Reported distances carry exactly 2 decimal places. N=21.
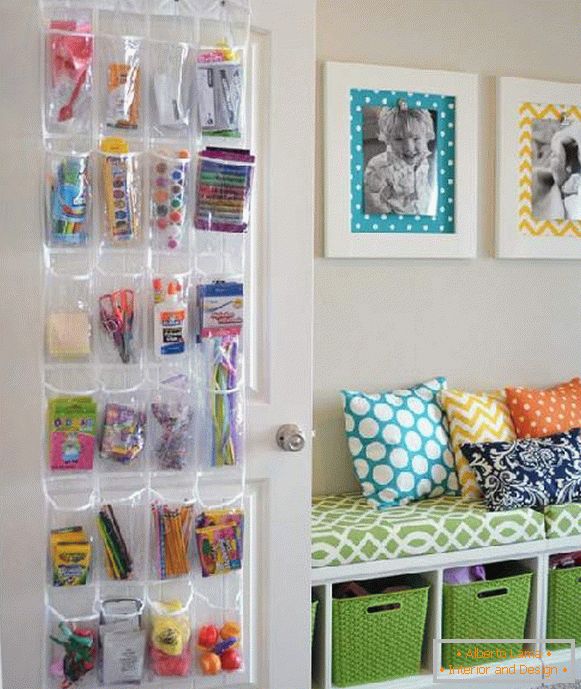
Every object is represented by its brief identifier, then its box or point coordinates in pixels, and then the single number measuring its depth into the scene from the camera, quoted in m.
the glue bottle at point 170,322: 2.04
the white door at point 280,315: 2.18
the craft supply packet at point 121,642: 2.08
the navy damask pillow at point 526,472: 2.82
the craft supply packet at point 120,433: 2.05
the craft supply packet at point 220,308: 2.07
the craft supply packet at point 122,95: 1.99
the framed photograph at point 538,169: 3.17
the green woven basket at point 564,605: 2.89
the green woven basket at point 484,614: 2.72
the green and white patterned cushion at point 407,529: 2.58
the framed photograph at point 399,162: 2.96
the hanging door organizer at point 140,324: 2.00
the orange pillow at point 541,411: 3.10
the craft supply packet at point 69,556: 2.03
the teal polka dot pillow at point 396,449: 2.89
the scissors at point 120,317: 2.03
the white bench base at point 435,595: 2.57
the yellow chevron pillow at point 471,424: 2.97
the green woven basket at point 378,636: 2.59
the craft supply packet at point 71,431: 2.02
